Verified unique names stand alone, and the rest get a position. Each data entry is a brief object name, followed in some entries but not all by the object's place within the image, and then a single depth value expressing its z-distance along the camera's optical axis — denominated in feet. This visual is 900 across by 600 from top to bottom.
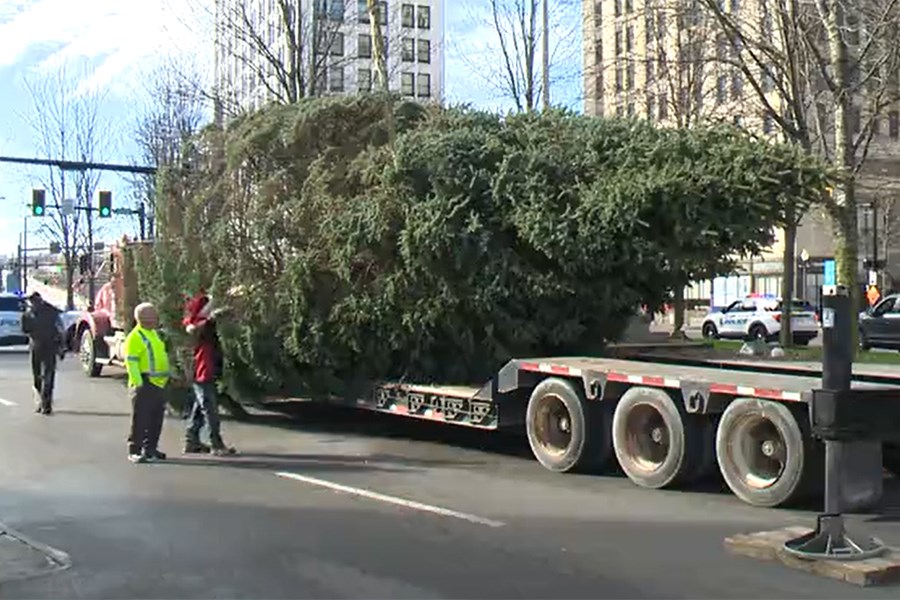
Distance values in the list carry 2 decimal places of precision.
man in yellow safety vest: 36.52
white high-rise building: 83.30
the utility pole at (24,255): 215.55
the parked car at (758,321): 123.95
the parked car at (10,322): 105.19
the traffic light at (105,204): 118.83
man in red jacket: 37.91
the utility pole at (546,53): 82.23
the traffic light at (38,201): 120.06
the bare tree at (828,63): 59.31
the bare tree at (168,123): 108.27
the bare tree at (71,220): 151.33
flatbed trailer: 28.14
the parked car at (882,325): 96.07
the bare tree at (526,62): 85.87
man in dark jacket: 50.42
